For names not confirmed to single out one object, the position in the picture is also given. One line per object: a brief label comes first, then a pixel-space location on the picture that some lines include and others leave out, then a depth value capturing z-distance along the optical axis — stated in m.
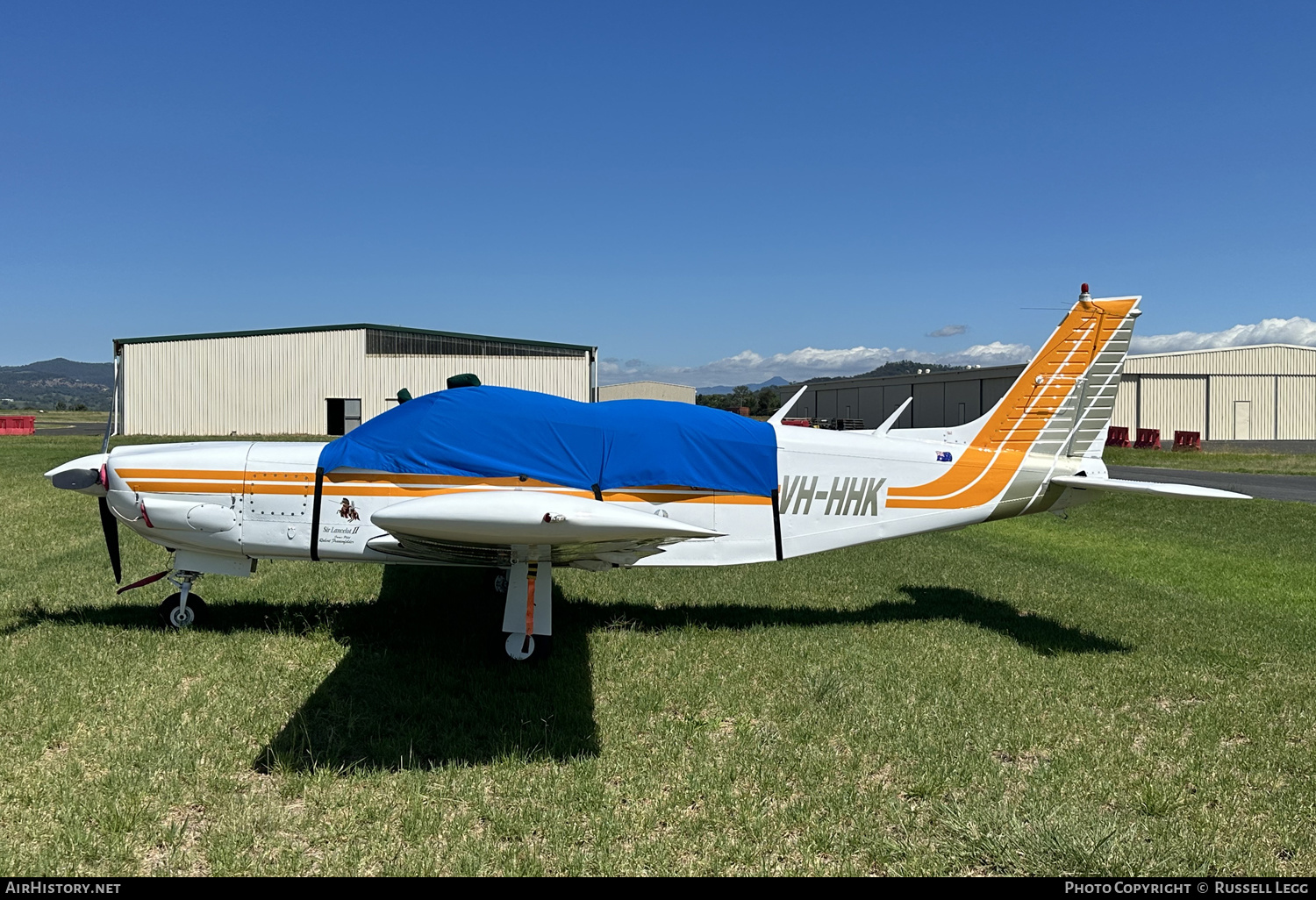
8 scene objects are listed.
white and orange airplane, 6.32
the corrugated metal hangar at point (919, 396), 42.75
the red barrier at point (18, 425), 43.34
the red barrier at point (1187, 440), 34.29
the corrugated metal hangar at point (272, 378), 36.75
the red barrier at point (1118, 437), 35.03
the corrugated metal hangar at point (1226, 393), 39.06
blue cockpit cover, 6.38
